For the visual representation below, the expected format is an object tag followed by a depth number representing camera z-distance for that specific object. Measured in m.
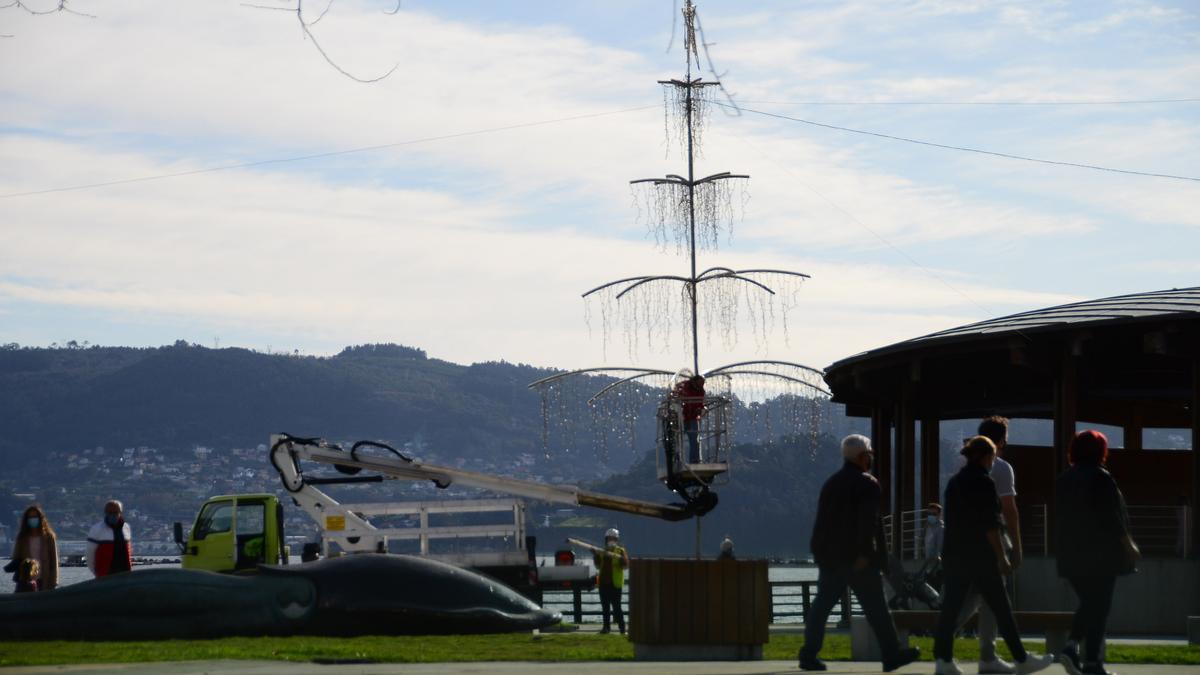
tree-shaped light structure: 28.30
